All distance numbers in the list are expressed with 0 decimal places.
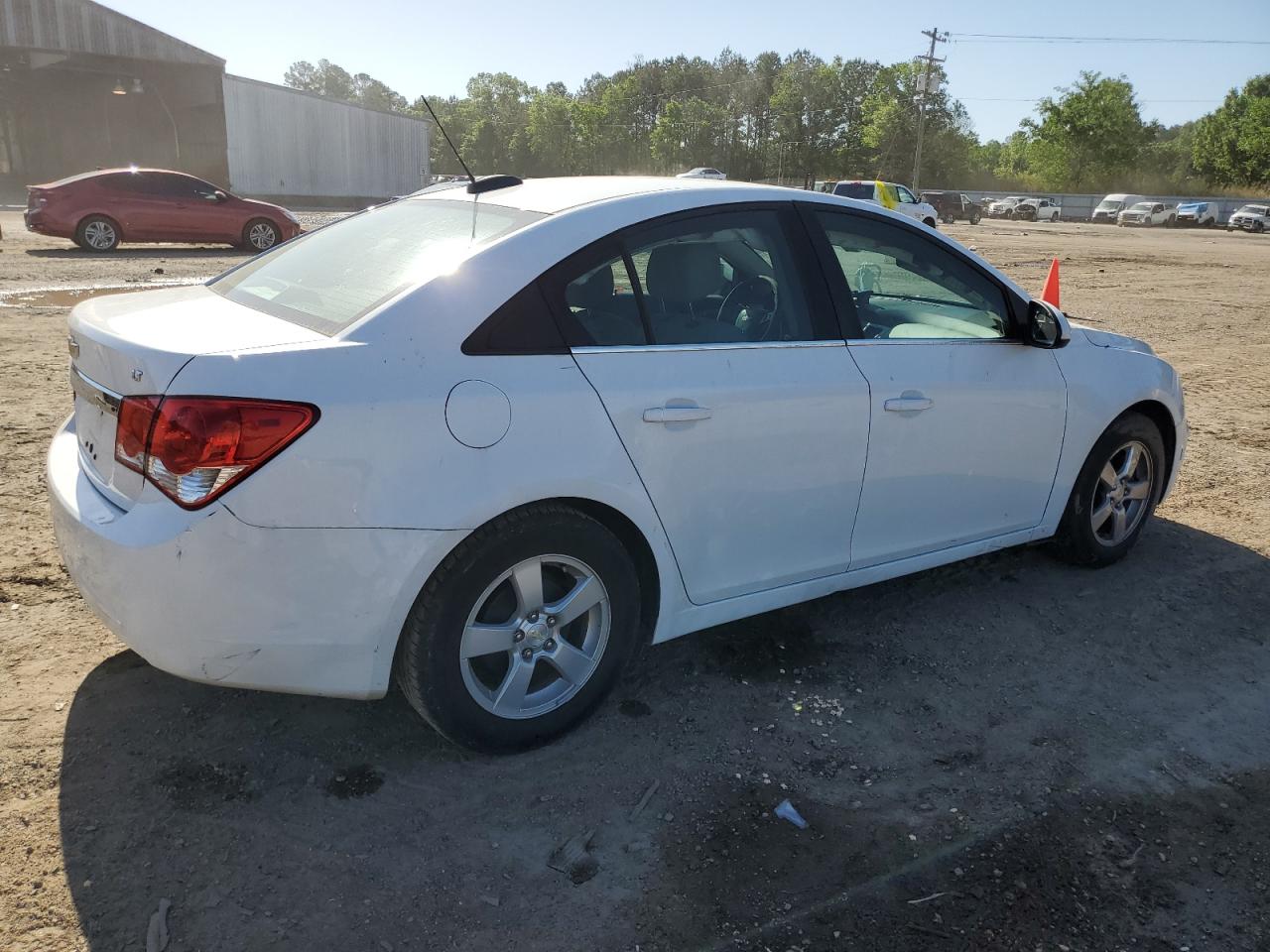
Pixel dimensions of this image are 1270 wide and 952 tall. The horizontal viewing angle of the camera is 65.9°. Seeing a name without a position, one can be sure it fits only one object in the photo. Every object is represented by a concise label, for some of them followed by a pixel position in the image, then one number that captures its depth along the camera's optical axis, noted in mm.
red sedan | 16109
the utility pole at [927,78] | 63344
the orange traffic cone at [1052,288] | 8758
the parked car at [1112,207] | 63441
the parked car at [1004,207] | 65250
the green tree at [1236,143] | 69438
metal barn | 35875
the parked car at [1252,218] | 52031
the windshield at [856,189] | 30414
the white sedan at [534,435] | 2439
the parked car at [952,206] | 54469
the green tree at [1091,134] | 81500
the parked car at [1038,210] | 63469
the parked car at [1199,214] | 57531
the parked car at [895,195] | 30906
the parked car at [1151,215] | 57125
